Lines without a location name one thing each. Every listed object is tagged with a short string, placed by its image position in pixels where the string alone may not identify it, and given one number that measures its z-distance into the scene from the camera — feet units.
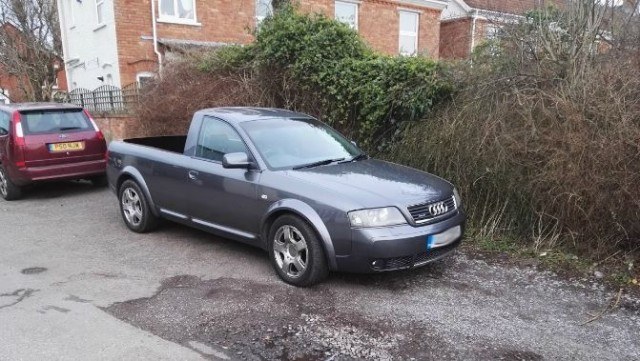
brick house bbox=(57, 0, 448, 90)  50.85
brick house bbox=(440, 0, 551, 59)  22.54
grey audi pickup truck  13.87
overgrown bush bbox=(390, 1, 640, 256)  16.26
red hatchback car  26.30
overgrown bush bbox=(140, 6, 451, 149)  22.86
